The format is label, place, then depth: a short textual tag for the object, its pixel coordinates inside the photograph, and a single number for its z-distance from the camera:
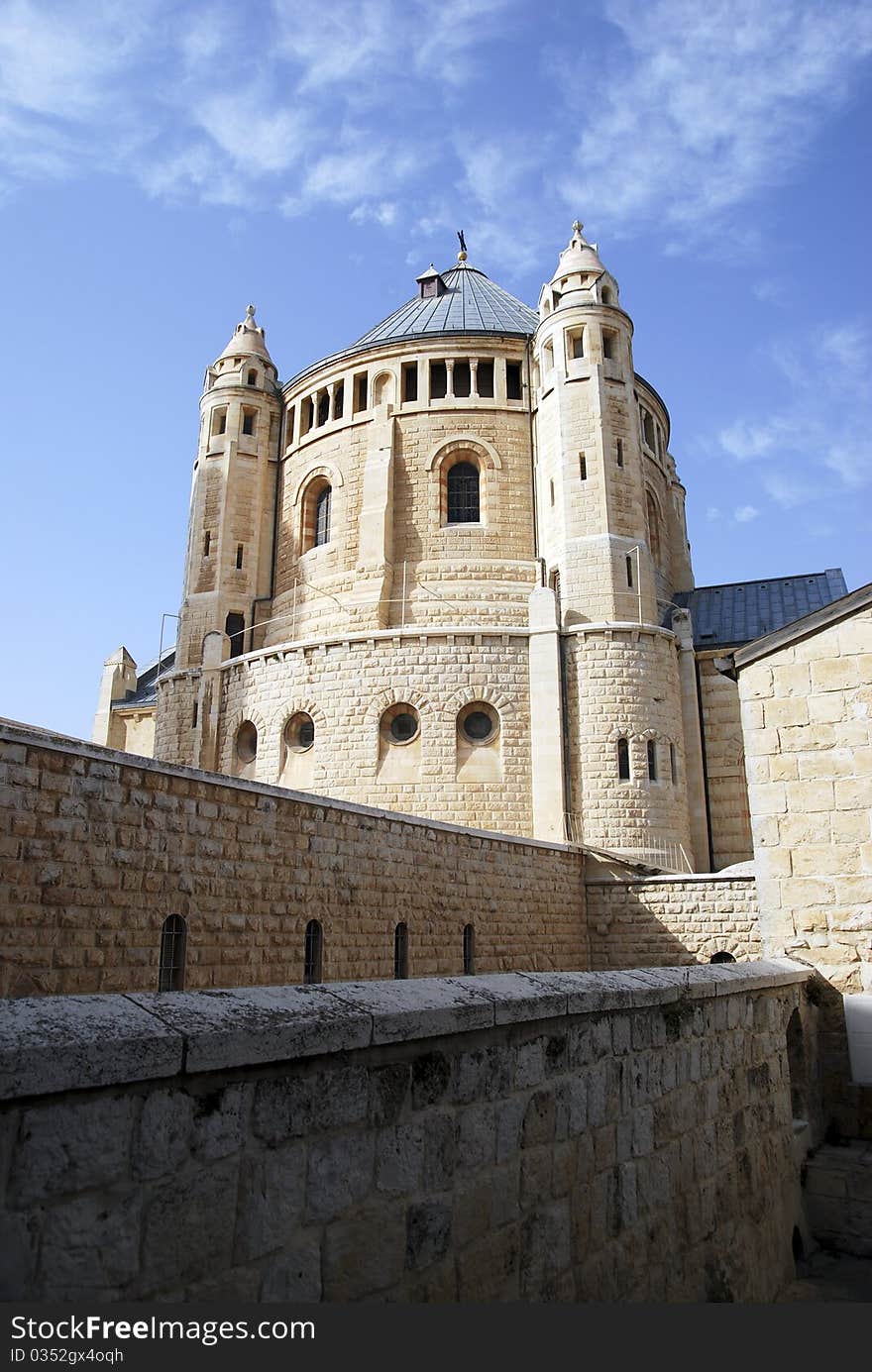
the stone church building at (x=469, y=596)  21.05
